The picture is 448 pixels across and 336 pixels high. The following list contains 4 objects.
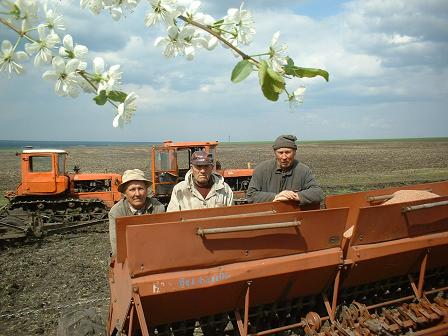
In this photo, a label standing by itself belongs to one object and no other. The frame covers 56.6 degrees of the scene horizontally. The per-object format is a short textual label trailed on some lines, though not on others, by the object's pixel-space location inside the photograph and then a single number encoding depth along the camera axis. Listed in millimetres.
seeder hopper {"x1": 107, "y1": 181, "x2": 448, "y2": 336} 2885
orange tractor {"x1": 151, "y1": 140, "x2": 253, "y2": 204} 13195
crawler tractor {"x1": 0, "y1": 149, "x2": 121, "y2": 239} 12031
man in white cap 4191
